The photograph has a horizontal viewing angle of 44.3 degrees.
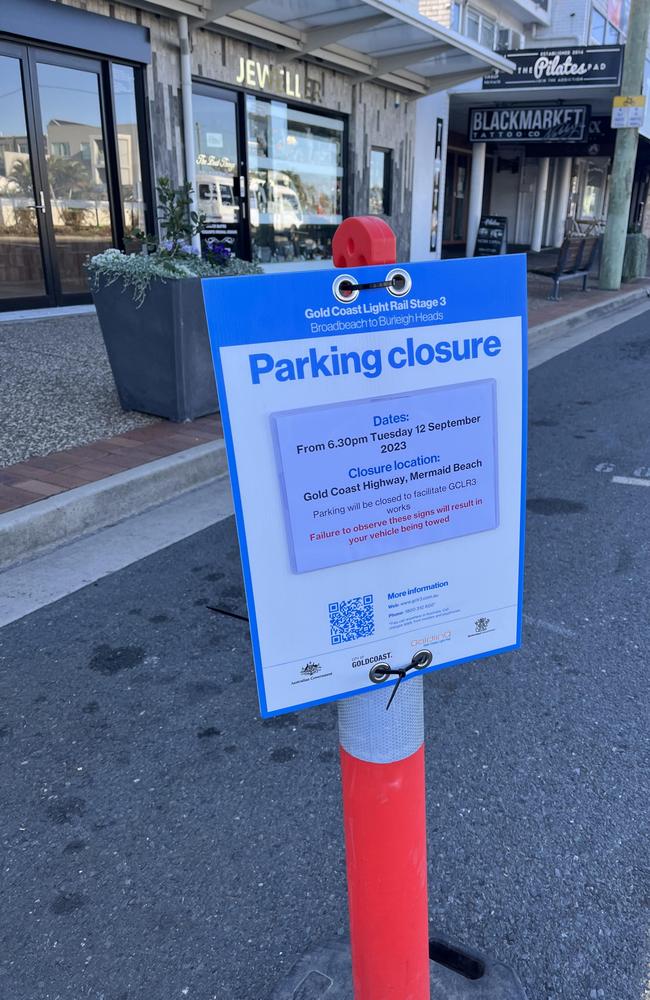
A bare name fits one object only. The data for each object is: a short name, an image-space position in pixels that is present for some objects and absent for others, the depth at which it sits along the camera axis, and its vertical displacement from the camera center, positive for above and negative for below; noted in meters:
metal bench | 13.41 -0.90
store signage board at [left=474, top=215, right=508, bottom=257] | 17.84 -0.62
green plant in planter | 5.52 -0.37
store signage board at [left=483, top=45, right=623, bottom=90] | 15.76 +2.59
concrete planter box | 5.45 -0.95
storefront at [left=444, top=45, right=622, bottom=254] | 16.14 +1.60
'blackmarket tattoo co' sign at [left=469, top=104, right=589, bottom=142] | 17.22 +1.70
